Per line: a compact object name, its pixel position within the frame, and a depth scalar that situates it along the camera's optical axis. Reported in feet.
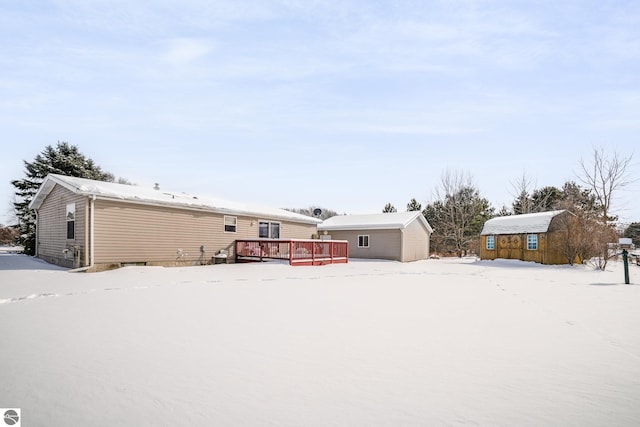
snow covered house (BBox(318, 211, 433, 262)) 79.00
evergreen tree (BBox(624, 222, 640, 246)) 183.19
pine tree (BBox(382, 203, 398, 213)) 129.29
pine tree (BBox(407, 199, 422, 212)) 125.58
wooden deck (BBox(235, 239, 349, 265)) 57.11
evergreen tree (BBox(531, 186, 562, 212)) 124.59
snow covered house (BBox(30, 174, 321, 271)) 42.47
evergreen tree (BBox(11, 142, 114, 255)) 92.38
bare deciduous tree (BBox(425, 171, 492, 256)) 116.16
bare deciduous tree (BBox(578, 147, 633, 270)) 83.35
